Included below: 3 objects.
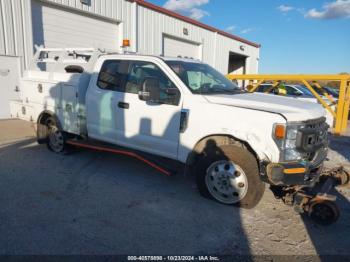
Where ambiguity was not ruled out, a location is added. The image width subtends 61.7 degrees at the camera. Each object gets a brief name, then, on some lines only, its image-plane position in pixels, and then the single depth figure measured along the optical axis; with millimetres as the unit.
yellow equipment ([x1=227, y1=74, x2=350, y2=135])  8242
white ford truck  3439
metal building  9539
